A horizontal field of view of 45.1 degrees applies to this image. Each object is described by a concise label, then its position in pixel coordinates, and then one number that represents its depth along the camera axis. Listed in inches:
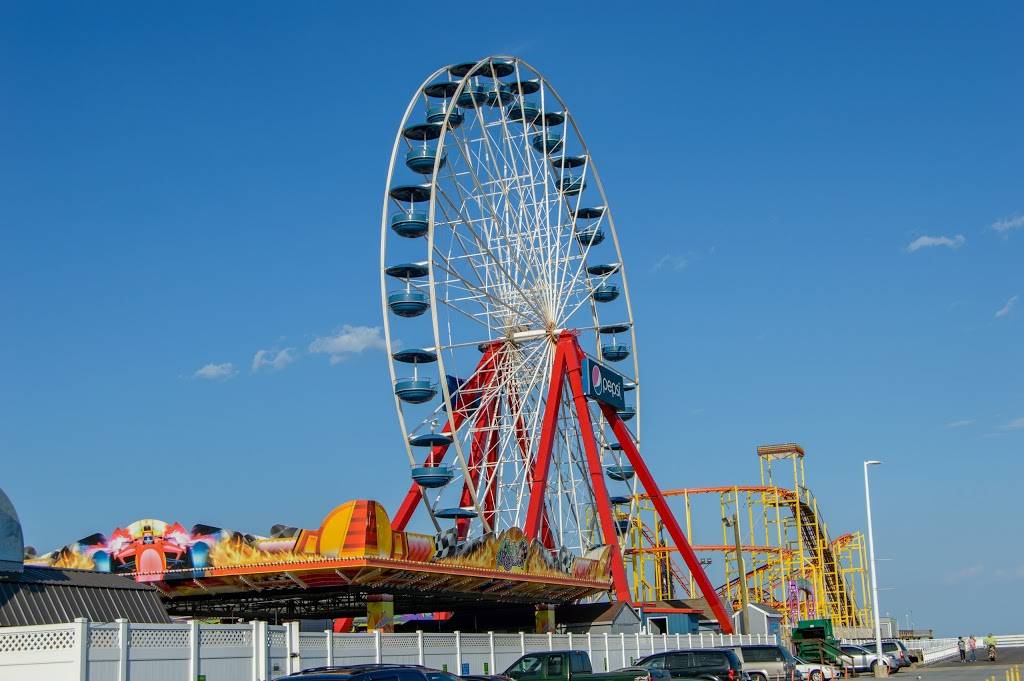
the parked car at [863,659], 1931.6
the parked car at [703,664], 1186.0
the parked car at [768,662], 1451.8
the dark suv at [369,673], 594.5
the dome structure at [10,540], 889.5
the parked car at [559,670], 992.9
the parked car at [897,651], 2086.4
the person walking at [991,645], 2203.5
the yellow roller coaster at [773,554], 3019.2
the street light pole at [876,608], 1749.5
